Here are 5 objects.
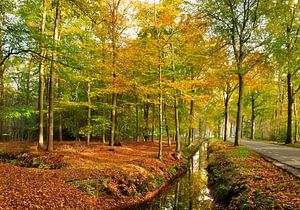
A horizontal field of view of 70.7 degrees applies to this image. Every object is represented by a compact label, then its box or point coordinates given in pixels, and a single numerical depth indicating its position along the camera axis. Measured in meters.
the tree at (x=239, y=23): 16.48
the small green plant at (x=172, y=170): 14.03
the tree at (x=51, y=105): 13.44
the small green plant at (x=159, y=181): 11.59
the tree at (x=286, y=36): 15.55
